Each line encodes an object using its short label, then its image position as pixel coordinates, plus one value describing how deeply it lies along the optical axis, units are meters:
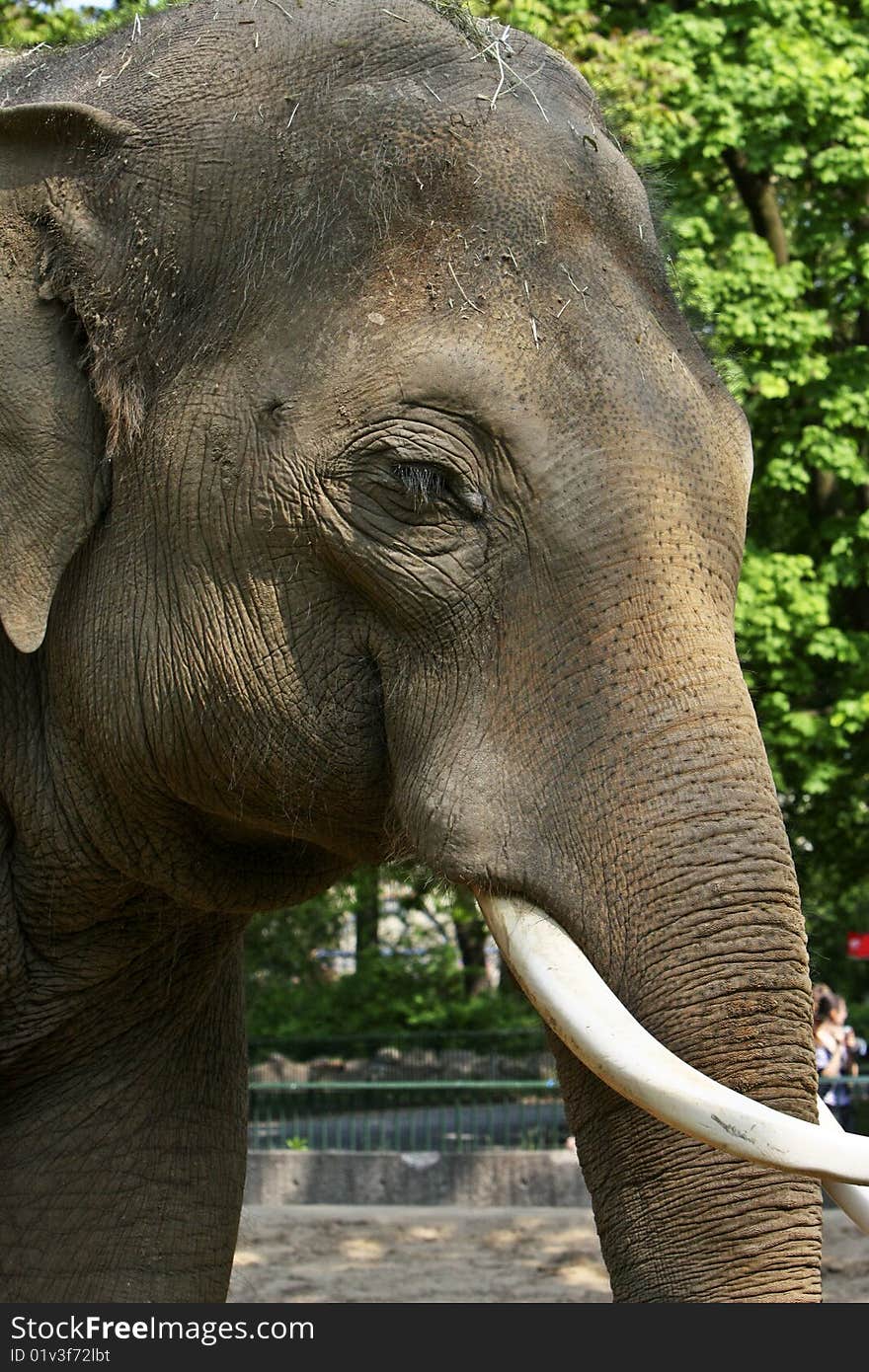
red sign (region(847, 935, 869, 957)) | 24.36
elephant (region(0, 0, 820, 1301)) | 2.62
